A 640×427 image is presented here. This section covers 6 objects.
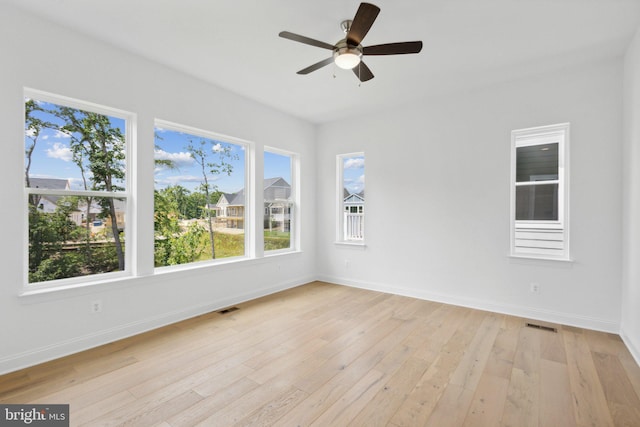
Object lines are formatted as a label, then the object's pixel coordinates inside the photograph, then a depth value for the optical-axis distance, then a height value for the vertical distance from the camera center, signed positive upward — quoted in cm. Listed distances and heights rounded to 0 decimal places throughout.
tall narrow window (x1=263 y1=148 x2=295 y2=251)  501 +22
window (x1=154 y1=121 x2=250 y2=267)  365 +21
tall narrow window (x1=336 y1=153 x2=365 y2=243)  537 +28
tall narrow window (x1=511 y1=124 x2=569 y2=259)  365 +27
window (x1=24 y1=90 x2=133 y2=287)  274 +22
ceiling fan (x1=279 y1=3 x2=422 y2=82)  227 +136
